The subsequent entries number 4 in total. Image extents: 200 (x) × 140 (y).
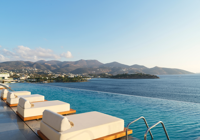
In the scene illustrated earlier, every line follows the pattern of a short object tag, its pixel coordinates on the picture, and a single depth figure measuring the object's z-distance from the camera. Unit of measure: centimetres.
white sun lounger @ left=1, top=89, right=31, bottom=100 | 823
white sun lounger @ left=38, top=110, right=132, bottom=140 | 283
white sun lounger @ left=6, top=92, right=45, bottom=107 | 655
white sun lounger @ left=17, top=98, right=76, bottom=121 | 463
